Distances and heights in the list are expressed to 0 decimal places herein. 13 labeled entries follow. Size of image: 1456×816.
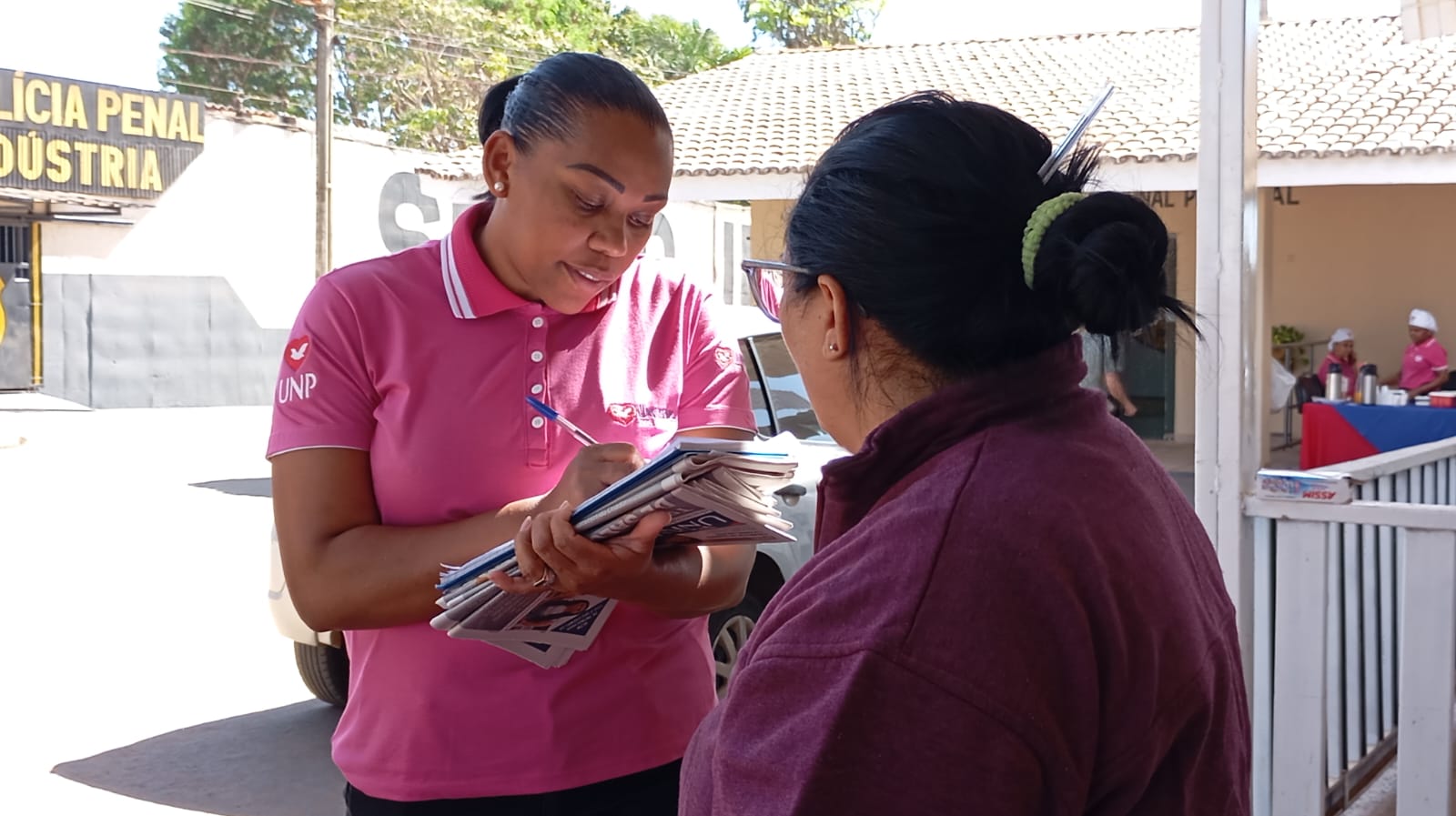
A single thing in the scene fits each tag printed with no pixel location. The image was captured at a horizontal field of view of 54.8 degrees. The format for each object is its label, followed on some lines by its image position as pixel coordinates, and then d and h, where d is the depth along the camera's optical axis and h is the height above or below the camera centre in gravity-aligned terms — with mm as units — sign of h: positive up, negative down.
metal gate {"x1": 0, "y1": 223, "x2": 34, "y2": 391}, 20500 +1137
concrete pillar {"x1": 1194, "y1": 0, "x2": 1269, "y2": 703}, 3578 +257
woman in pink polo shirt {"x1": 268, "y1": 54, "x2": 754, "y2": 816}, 1812 -96
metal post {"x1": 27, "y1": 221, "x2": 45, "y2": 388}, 20734 +1072
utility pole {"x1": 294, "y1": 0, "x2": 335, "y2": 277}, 21625 +3343
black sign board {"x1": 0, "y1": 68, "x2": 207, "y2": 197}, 20859 +3838
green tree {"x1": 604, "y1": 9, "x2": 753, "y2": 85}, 45281 +11551
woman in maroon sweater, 1007 -122
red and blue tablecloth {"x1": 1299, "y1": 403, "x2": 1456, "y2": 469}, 10133 -361
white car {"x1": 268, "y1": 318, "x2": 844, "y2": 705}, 5129 -618
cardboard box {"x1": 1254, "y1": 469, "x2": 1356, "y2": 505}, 3619 -274
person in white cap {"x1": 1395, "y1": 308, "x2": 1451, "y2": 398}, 13341 +211
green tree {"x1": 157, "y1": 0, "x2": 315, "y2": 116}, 45094 +10892
